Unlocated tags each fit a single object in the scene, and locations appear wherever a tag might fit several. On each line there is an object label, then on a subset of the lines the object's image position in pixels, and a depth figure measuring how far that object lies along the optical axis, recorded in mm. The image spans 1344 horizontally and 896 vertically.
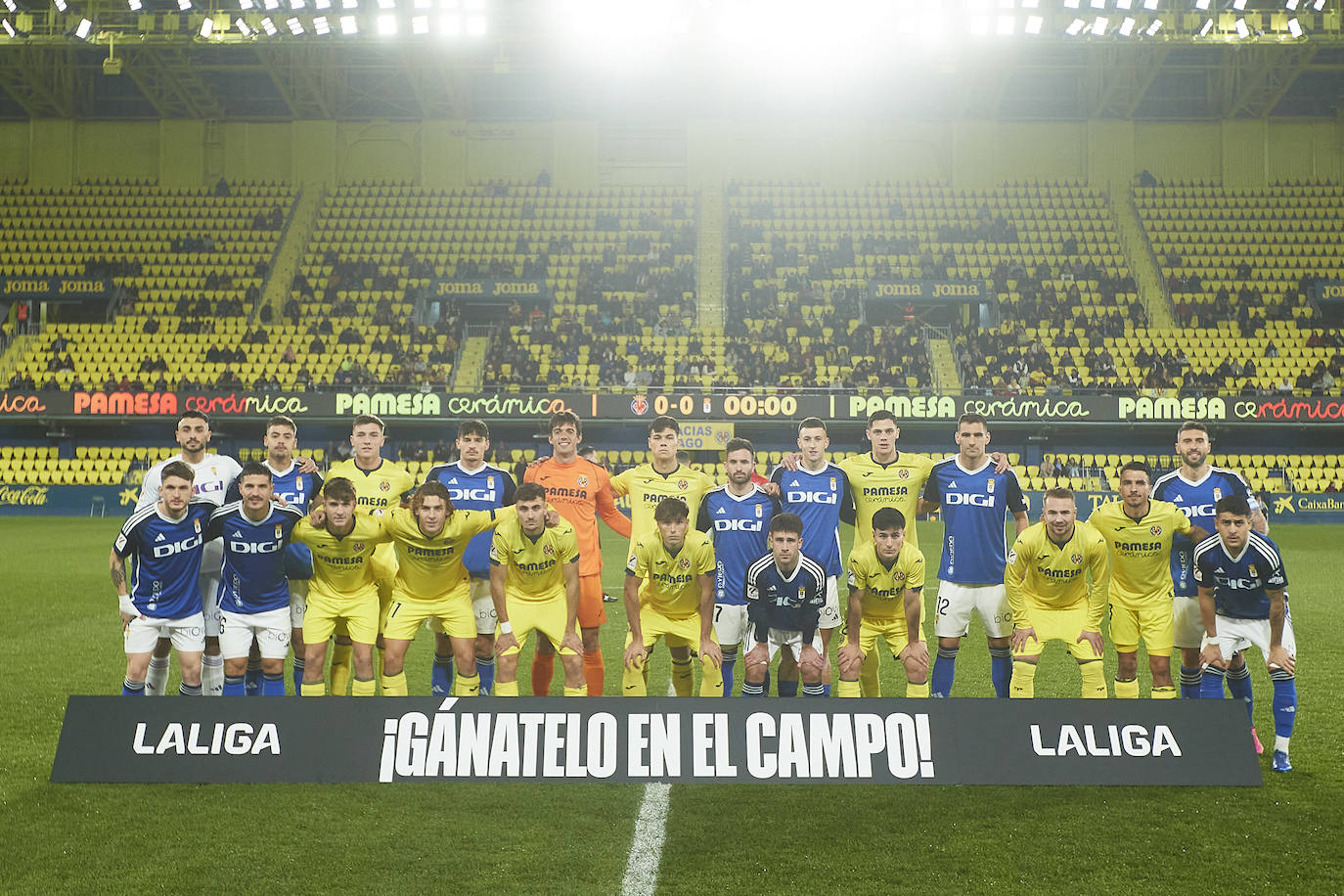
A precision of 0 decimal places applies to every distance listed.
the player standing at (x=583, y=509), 7609
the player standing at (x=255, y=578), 6855
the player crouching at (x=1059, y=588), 6848
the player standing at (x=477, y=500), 7664
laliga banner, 5645
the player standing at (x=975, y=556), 7531
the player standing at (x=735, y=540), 7340
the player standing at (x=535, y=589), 6906
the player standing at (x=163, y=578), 6738
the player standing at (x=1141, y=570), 7059
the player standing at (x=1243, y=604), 6477
